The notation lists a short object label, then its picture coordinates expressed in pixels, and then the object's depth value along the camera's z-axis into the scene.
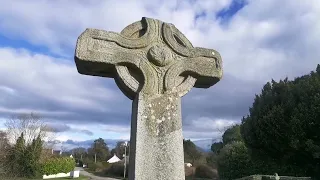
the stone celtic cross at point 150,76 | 2.95
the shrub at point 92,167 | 56.80
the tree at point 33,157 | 37.40
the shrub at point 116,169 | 43.10
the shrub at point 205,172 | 28.39
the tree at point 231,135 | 26.31
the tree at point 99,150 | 72.78
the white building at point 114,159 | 67.33
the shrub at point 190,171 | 28.58
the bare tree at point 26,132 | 38.51
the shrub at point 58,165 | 41.99
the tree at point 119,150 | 67.89
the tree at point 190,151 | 39.46
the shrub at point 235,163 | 19.33
